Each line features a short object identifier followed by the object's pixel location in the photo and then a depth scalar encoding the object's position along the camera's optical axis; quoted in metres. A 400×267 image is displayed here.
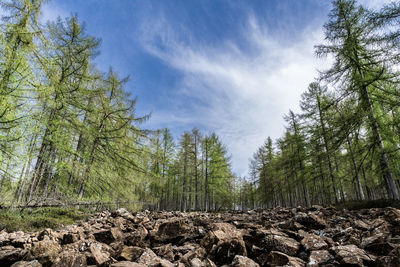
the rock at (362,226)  3.07
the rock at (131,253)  2.48
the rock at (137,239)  3.20
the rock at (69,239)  3.11
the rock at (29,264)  2.07
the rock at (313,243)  2.28
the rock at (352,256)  1.77
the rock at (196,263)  1.96
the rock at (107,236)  3.39
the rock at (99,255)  2.18
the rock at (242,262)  1.88
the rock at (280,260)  1.91
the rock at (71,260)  2.08
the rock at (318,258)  1.88
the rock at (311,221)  3.56
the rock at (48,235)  3.11
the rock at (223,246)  2.30
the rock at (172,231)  3.42
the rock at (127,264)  1.96
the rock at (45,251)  2.29
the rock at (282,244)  2.30
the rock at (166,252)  2.35
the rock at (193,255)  2.11
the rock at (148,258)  2.15
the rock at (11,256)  2.45
